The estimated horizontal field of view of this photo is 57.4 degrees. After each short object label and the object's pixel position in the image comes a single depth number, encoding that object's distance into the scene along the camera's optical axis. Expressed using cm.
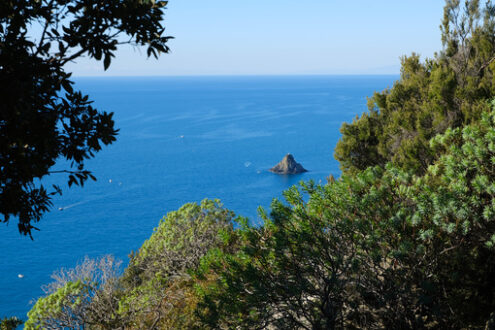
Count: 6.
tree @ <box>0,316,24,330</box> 1284
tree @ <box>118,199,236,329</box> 1551
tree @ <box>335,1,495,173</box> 1791
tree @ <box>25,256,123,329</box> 1700
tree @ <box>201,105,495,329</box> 894
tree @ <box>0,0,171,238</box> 557
